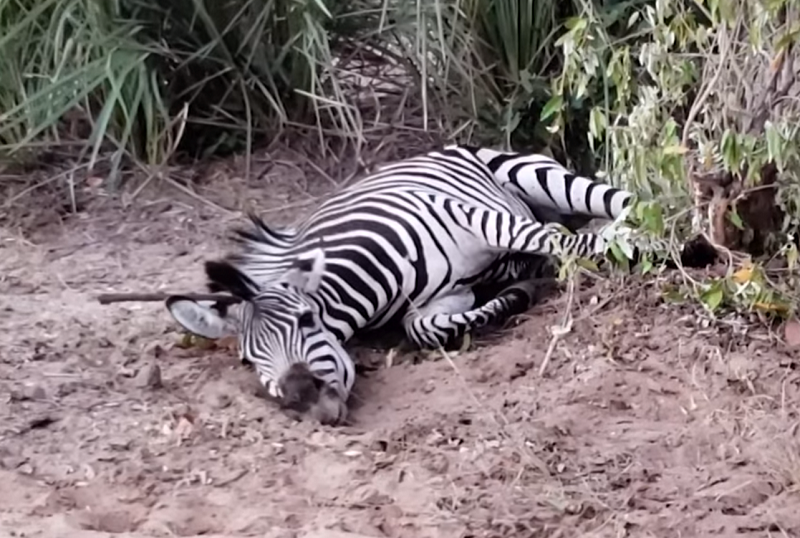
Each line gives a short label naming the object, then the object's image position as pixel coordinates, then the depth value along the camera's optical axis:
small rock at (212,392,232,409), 6.68
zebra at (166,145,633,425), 6.86
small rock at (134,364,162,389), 6.87
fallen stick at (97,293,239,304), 7.23
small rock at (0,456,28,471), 6.02
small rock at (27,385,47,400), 6.74
